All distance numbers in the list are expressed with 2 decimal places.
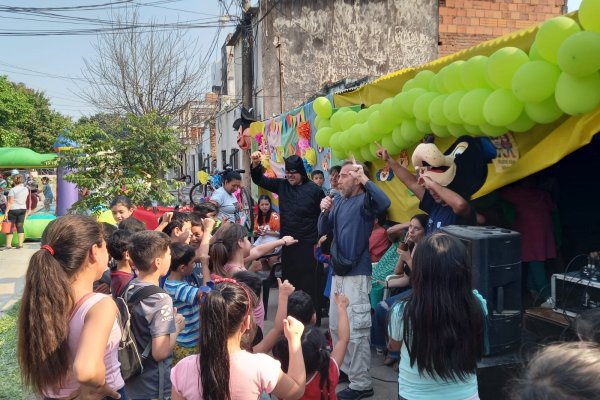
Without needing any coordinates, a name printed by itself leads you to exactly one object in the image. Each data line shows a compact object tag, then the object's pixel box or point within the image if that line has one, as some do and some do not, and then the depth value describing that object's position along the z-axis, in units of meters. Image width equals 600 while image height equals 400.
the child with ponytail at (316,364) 2.74
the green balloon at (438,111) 4.08
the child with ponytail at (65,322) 2.15
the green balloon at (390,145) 5.11
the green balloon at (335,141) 5.96
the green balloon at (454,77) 3.97
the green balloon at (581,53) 2.71
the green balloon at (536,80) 3.12
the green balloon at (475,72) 3.74
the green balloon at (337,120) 6.09
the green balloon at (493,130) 3.73
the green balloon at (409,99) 4.50
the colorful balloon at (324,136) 6.35
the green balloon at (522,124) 3.56
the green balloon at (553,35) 2.96
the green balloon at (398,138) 4.91
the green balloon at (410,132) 4.70
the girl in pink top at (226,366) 2.16
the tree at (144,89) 17.53
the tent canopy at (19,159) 18.00
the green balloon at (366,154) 5.61
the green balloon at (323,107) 6.56
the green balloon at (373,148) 5.36
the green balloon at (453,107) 3.90
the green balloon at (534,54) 3.27
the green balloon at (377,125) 5.05
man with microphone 4.09
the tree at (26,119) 30.72
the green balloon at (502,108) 3.46
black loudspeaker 3.11
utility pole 13.76
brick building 12.56
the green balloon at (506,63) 3.39
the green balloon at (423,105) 4.29
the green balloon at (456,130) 4.09
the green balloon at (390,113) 4.78
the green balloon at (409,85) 4.71
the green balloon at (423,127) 4.50
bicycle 9.31
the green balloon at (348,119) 5.84
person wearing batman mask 5.64
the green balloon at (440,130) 4.28
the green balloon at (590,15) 2.72
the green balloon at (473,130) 3.95
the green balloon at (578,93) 2.89
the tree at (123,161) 6.88
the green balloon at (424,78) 4.55
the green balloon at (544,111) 3.29
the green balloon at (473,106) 3.68
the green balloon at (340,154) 6.02
